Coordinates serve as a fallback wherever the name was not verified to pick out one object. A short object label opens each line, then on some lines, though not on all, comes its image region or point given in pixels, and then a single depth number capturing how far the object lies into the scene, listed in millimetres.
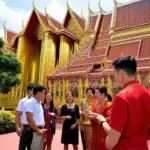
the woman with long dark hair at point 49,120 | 2742
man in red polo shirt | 873
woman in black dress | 2815
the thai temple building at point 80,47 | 8104
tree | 7604
